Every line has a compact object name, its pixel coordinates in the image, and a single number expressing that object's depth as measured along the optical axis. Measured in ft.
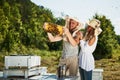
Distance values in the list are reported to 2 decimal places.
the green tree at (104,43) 44.66
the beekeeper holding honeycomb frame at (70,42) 12.43
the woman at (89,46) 11.57
